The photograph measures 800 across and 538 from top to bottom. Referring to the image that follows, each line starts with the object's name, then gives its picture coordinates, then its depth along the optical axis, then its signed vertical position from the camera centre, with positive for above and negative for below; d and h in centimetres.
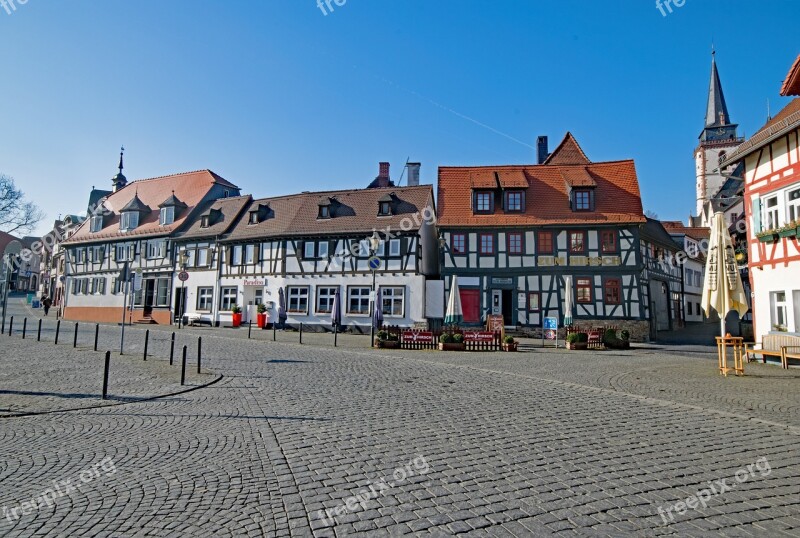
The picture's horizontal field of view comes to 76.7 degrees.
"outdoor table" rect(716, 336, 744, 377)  1283 -76
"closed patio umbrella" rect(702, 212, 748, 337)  1291 +110
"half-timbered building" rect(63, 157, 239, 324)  3812 +540
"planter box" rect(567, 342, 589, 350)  2072 -111
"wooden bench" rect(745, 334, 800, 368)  1488 -75
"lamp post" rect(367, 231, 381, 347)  2039 +307
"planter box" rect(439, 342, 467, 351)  1941 -115
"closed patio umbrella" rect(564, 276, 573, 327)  2247 +75
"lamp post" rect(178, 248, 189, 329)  3642 +367
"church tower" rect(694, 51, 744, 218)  7744 +2850
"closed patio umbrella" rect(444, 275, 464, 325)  2199 +34
